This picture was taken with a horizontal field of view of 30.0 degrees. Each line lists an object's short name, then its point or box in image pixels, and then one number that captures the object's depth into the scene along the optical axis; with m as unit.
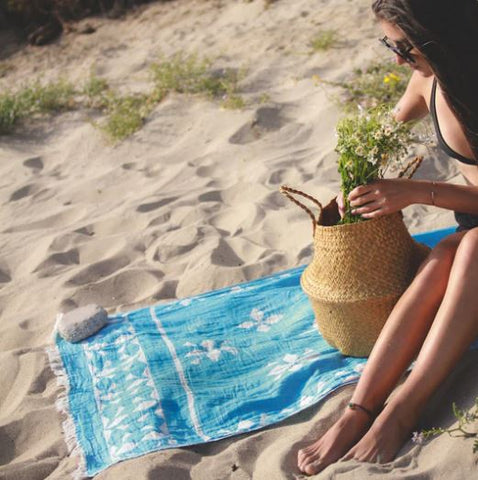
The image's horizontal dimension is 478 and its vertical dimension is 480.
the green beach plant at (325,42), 6.14
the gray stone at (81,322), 3.70
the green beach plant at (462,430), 2.45
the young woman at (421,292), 2.68
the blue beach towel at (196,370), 3.05
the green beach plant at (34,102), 6.22
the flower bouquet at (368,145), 2.93
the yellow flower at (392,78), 5.15
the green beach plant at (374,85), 5.25
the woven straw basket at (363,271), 3.02
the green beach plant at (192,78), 6.11
